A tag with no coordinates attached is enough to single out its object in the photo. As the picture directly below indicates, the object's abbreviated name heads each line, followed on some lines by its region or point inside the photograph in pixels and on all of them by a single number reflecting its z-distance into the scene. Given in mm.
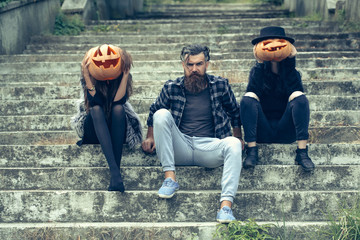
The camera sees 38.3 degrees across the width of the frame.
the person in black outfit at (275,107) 3980
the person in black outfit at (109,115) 3861
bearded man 3719
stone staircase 3703
